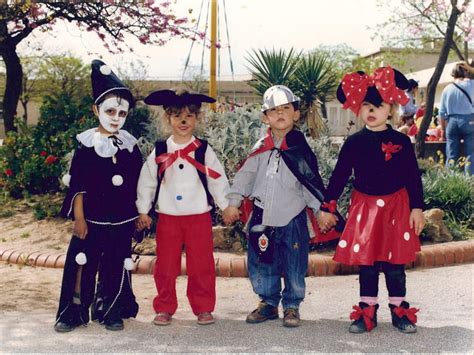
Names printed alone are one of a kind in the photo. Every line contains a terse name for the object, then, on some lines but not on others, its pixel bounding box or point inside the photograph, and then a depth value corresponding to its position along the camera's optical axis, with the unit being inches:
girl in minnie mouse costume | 167.5
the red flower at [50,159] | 315.2
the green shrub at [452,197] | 276.5
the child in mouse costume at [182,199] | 175.9
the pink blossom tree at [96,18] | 326.6
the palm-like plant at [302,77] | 313.0
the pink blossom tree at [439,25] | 421.1
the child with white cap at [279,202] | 174.7
